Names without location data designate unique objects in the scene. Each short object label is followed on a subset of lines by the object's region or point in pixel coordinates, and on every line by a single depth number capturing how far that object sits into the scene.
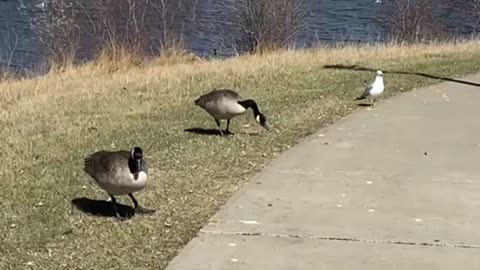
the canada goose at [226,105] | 8.47
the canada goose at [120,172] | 5.89
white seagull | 10.58
